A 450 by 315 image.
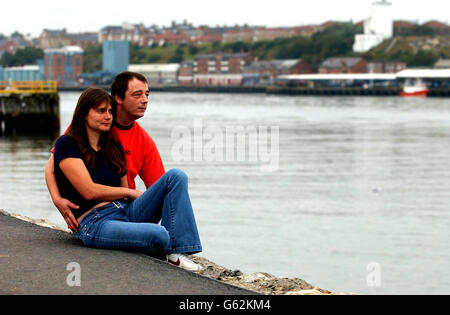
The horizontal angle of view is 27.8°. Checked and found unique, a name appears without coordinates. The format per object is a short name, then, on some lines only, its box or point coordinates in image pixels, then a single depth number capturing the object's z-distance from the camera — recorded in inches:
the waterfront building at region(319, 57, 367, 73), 6461.6
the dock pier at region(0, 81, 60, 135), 1558.7
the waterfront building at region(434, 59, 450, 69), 6171.3
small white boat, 5144.7
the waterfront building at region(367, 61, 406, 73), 6469.0
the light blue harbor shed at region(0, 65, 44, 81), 7677.2
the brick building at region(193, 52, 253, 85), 7657.5
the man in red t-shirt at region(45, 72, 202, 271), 212.2
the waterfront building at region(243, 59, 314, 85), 6929.1
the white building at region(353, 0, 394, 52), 7229.3
